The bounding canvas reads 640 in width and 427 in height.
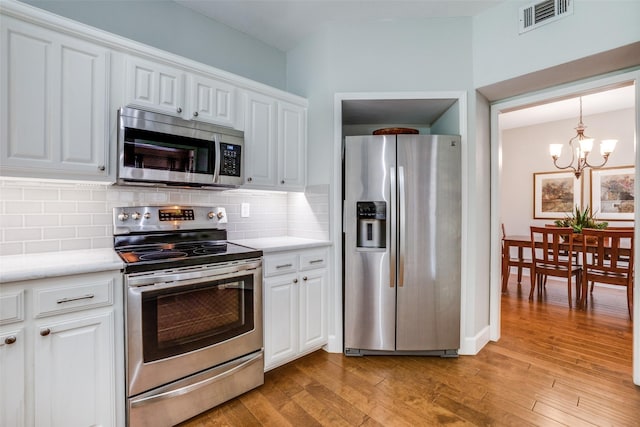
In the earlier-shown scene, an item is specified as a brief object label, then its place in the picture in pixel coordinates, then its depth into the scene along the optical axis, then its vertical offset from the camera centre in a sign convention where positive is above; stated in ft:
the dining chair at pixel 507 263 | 14.40 -2.37
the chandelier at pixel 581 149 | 13.17 +2.93
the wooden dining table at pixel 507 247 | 14.08 -1.63
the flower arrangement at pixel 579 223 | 13.39 -0.46
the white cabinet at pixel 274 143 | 7.91 +1.88
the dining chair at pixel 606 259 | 11.31 -1.88
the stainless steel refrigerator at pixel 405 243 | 8.05 -0.80
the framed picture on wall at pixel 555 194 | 16.83 +1.08
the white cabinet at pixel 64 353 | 4.33 -2.15
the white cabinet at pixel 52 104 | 4.94 +1.85
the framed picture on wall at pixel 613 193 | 15.21 +1.05
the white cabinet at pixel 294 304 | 7.20 -2.30
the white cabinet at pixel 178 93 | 6.18 +2.62
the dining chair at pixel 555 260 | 12.83 -2.03
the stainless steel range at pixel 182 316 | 5.27 -2.00
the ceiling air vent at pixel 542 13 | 6.86 +4.63
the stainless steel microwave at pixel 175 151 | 5.90 +1.29
